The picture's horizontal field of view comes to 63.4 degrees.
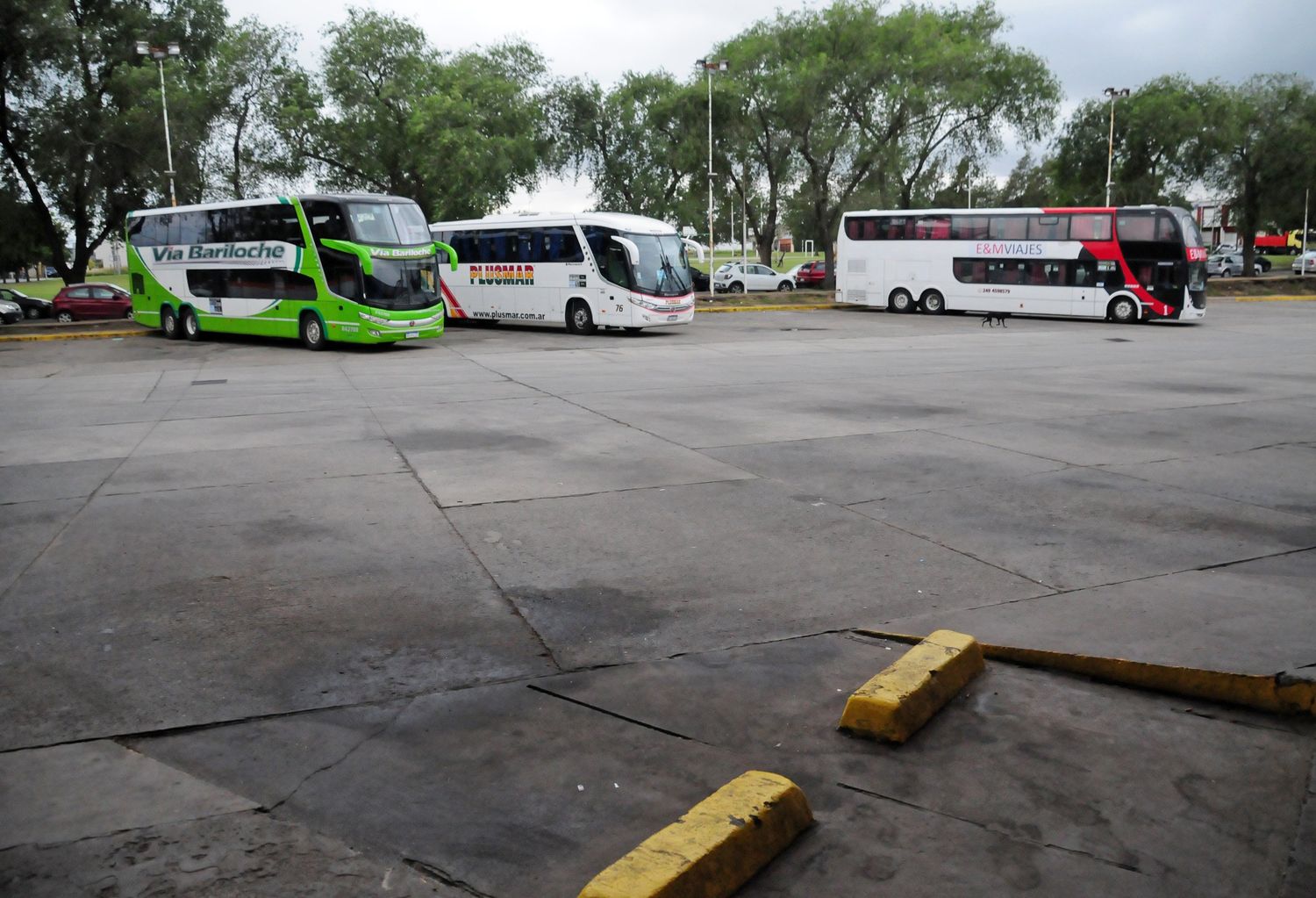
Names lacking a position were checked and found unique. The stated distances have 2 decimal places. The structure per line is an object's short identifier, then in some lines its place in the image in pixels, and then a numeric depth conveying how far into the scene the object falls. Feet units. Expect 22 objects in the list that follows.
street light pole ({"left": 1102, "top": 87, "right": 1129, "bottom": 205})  138.31
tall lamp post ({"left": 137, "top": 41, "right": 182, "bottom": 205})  98.40
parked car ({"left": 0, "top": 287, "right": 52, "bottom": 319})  126.82
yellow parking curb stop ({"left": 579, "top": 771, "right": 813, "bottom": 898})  10.03
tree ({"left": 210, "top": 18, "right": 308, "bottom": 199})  123.54
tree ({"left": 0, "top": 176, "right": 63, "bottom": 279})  123.24
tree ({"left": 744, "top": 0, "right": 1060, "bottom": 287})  133.90
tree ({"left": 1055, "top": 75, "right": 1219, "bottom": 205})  163.94
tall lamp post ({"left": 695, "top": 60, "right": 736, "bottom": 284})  118.11
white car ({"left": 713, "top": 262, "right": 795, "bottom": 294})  164.25
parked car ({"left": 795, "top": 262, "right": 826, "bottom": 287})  171.94
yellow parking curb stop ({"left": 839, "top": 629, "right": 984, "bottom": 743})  13.64
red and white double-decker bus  98.84
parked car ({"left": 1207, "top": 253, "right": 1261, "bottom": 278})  198.33
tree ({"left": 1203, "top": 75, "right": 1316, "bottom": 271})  158.40
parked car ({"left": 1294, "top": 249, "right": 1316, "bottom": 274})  193.05
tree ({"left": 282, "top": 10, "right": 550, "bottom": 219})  125.59
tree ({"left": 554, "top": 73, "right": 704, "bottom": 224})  156.15
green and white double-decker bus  75.25
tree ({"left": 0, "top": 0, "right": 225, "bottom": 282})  112.16
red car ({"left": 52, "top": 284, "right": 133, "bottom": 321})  118.42
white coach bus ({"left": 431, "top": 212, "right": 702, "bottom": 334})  88.79
